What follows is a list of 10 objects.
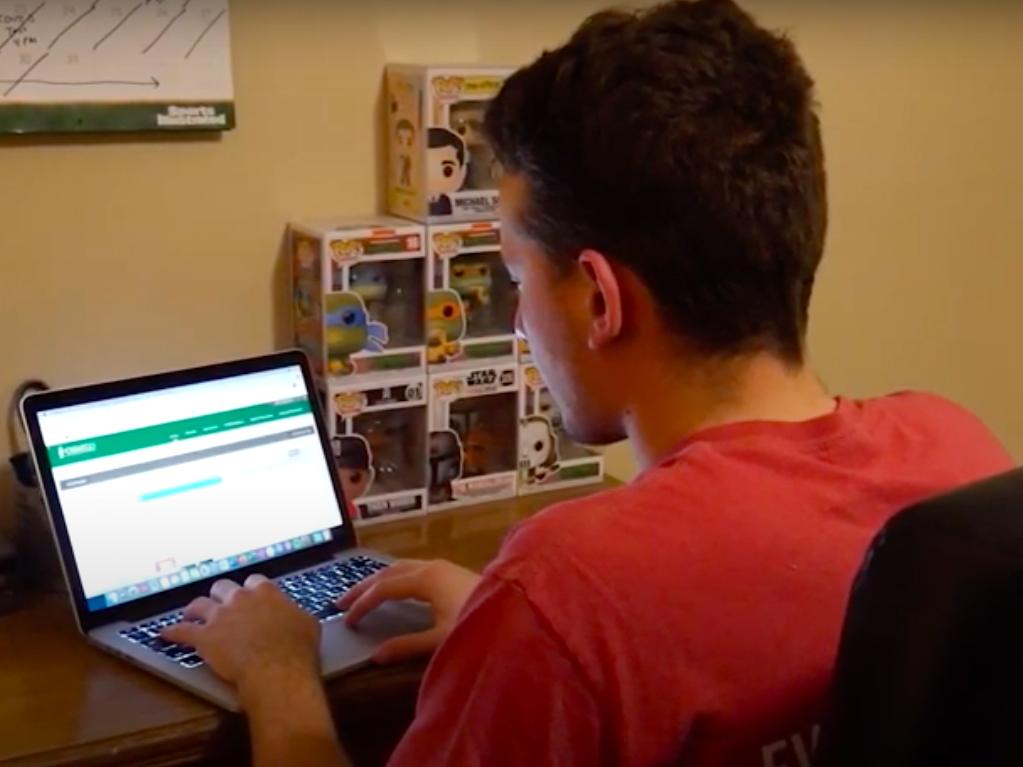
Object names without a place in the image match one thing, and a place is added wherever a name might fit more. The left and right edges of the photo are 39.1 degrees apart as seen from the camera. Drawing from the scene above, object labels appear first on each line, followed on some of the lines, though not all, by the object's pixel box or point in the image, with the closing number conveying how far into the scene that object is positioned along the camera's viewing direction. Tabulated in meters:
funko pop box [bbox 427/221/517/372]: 1.68
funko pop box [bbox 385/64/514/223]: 1.65
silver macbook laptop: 1.38
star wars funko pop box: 1.71
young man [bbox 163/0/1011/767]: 0.90
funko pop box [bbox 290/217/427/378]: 1.62
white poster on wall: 1.49
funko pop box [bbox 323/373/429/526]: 1.65
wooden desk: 1.19
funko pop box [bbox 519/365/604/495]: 1.76
